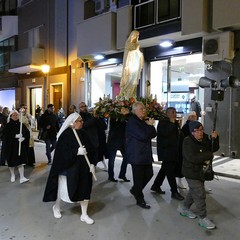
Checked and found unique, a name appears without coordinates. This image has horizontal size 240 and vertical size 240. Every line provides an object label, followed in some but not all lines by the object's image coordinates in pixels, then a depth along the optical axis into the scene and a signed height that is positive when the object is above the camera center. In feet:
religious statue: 24.48 +3.30
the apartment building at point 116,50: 33.60 +8.31
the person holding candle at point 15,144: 22.17 -2.77
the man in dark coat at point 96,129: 23.35 -1.70
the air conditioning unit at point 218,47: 32.42 +6.56
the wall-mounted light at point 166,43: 39.07 +8.21
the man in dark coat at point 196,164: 13.70 -2.52
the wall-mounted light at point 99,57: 48.73 +8.02
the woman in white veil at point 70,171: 14.67 -3.10
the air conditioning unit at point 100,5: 50.36 +16.70
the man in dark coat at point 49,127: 28.76 -1.99
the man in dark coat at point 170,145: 18.14 -2.23
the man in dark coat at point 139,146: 16.31 -2.08
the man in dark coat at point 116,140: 22.34 -2.44
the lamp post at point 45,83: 51.23 +4.19
